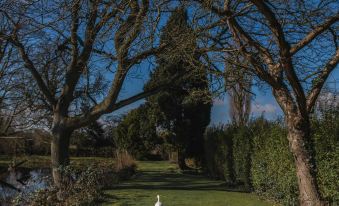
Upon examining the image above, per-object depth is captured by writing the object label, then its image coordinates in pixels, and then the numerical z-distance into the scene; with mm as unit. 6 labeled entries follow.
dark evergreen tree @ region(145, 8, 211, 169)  26581
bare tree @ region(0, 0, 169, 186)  11117
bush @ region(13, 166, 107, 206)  9992
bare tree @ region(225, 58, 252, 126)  9830
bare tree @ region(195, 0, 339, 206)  8609
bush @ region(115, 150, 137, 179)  22369
